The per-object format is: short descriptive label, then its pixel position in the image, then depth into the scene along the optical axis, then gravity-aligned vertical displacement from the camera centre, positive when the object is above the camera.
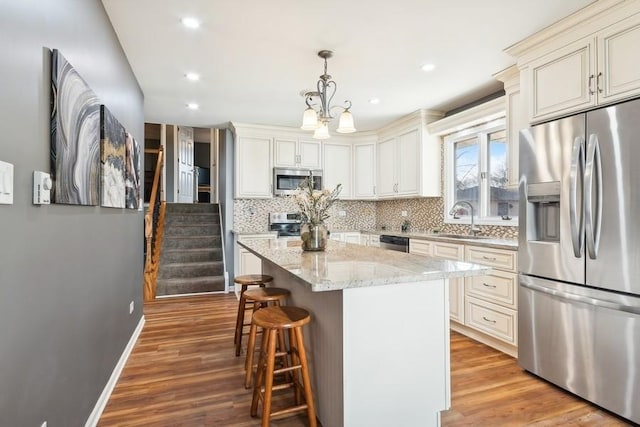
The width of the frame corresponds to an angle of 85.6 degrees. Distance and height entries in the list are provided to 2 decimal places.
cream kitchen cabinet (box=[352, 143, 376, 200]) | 5.50 +0.72
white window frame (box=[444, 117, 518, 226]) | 3.68 +0.56
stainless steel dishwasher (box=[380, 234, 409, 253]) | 4.16 -0.34
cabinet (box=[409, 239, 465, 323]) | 3.39 -0.67
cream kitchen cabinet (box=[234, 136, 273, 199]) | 5.03 +0.71
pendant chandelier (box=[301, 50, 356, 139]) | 2.50 +0.72
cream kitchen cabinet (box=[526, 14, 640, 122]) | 2.03 +0.93
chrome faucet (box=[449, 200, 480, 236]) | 3.94 +0.04
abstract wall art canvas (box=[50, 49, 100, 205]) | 1.43 +0.38
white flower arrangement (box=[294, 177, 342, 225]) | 2.42 +0.09
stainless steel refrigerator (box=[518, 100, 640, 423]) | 1.95 -0.25
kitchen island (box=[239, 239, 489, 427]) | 1.64 -0.63
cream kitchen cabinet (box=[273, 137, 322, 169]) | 5.20 +0.96
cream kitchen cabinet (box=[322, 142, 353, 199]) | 5.46 +0.79
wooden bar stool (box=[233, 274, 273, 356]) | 2.90 -0.59
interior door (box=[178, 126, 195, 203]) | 8.05 +1.21
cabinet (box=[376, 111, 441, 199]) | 4.47 +0.78
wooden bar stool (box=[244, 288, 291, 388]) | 2.36 -0.56
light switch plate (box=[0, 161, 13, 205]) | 1.05 +0.10
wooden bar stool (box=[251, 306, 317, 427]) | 1.74 -0.75
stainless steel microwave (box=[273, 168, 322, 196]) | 5.14 +0.56
